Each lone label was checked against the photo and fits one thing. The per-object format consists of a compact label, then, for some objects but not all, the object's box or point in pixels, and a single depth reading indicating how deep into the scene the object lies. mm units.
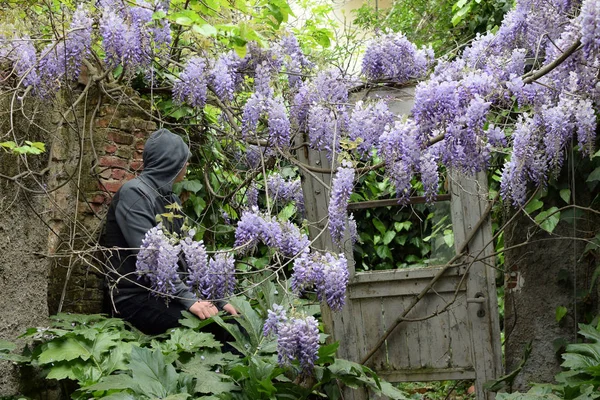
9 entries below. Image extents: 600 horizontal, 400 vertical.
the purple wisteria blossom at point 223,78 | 4078
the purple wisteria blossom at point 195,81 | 4090
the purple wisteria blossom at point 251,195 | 4875
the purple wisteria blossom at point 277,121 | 3904
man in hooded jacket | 3887
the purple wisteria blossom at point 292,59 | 4457
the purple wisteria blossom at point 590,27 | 2986
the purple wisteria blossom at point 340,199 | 3559
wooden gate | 4477
